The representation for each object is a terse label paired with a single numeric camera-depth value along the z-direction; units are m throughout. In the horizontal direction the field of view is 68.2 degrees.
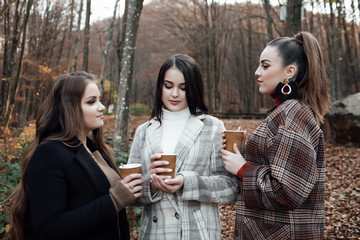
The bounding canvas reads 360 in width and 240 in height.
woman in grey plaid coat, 1.95
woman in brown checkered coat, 1.60
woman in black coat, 1.58
